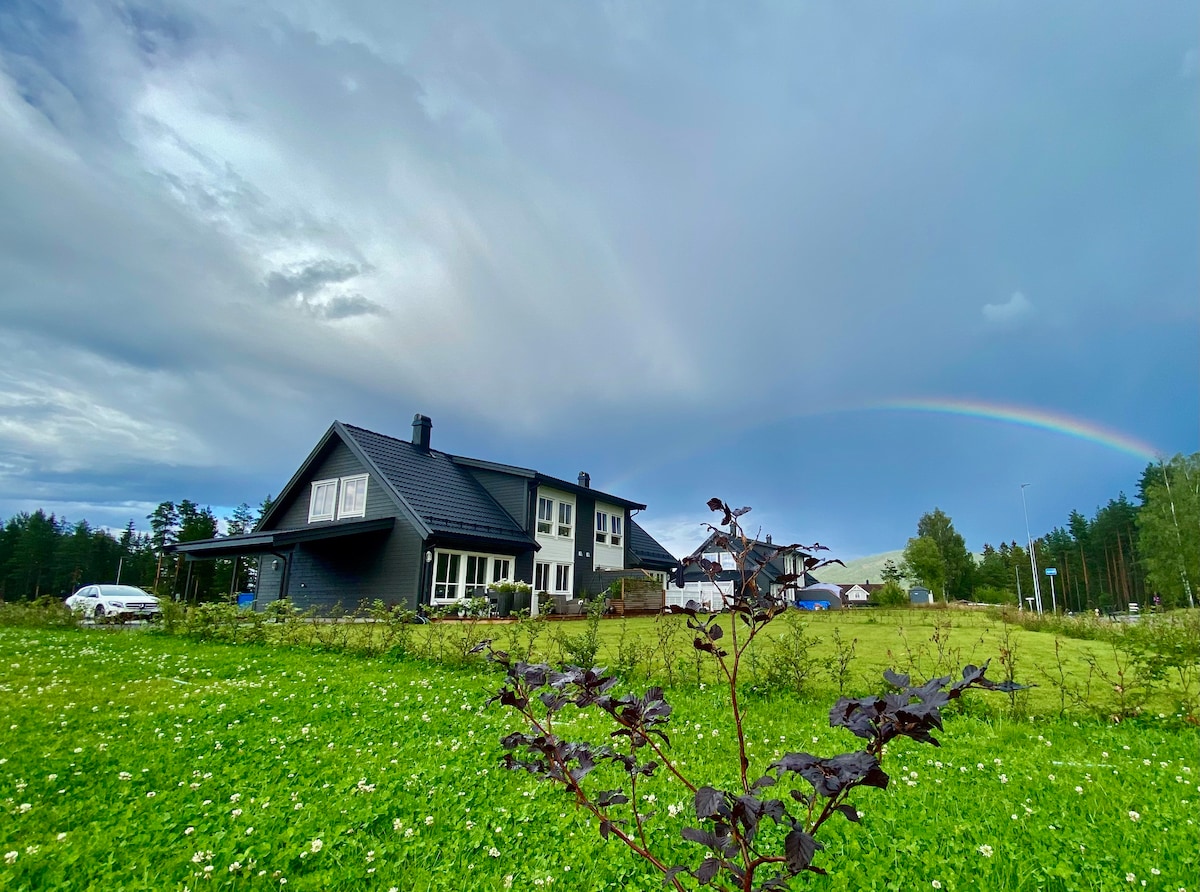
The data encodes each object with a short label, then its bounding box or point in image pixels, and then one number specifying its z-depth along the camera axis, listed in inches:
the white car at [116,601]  880.2
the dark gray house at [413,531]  767.1
